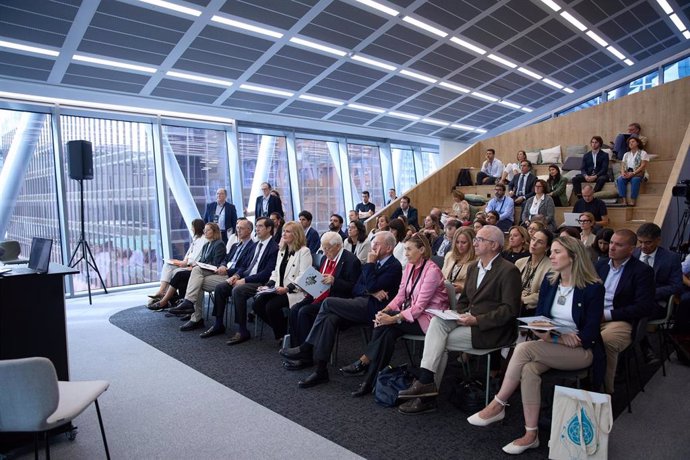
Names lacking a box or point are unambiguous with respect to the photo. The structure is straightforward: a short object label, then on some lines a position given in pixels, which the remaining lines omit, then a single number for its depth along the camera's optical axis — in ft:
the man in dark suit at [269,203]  26.32
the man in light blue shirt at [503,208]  23.20
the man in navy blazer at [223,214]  25.58
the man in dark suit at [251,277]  15.38
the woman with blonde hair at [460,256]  13.41
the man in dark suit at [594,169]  22.53
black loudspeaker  21.38
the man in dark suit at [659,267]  11.66
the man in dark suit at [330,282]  13.34
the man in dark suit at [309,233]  21.15
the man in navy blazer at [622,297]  9.78
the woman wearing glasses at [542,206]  21.61
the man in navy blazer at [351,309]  11.69
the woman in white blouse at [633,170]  20.89
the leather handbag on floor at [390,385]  10.16
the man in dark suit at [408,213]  26.27
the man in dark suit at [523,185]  24.41
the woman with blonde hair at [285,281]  14.70
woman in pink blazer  10.87
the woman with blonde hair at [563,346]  8.38
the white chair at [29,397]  5.74
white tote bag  7.43
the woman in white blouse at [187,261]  19.99
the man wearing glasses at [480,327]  9.86
